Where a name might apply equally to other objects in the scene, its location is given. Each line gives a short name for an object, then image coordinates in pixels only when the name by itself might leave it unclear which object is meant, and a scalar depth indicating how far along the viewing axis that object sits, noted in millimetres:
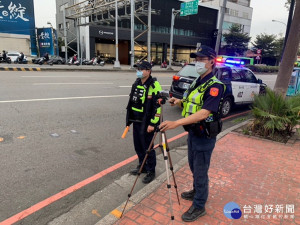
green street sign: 21119
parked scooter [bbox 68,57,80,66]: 26812
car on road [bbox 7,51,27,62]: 25023
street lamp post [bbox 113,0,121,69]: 25161
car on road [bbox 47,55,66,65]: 26872
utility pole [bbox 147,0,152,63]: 23825
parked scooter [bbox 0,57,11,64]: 23298
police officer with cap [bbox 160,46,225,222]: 2379
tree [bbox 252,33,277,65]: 49281
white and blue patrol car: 7289
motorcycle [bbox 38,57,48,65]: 23841
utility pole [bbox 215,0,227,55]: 10047
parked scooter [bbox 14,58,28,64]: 24388
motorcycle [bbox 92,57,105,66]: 30059
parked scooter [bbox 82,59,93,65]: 29634
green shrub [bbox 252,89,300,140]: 5102
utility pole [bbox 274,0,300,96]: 5496
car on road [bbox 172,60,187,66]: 42075
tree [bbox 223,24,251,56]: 46219
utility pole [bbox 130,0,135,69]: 21709
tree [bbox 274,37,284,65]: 48031
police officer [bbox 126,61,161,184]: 3287
